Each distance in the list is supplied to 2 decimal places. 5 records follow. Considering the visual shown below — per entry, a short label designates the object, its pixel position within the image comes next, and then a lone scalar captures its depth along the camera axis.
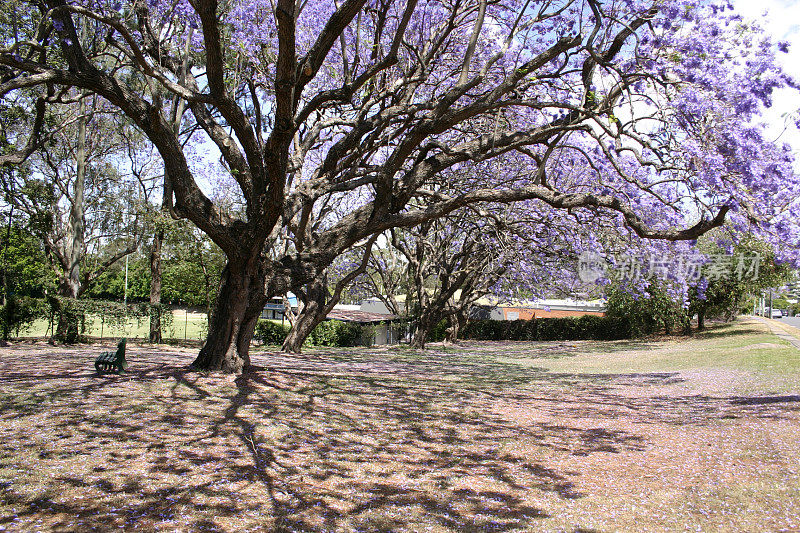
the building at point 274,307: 33.31
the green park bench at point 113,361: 7.79
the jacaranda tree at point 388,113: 6.43
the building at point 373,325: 22.81
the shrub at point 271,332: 19.91
